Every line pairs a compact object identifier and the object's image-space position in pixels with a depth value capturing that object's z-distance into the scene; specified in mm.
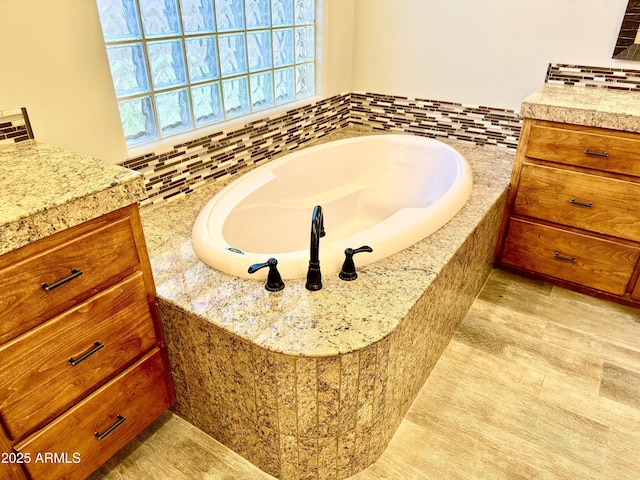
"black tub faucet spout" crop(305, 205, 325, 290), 1328
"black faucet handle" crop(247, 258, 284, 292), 1384
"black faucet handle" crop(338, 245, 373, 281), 1444
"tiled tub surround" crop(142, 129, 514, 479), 1219
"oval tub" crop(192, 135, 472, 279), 1547
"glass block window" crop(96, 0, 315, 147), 1717
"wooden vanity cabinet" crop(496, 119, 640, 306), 1967
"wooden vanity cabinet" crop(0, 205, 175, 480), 1034
